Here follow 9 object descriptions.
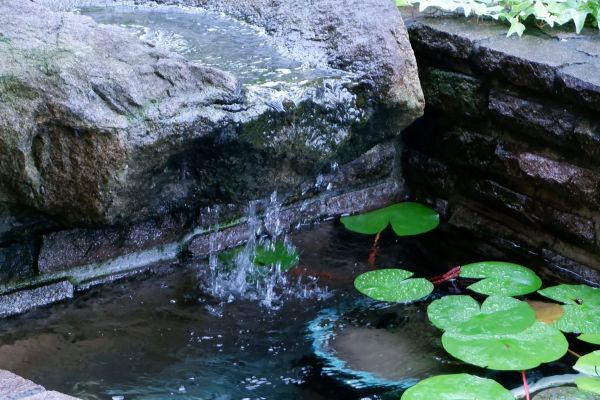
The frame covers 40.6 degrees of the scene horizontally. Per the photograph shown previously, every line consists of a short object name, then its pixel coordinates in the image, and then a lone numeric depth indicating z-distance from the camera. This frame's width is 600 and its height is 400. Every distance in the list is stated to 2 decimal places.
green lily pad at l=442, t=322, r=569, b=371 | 2.01
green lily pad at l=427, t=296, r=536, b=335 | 2.16
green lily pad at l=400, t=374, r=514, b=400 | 1.86
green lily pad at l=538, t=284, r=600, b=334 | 2.26
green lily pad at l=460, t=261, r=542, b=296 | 2.44
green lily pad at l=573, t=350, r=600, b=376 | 2.01
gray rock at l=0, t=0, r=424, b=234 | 1.92
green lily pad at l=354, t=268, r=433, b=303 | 2.41
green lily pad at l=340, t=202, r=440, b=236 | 2.86
